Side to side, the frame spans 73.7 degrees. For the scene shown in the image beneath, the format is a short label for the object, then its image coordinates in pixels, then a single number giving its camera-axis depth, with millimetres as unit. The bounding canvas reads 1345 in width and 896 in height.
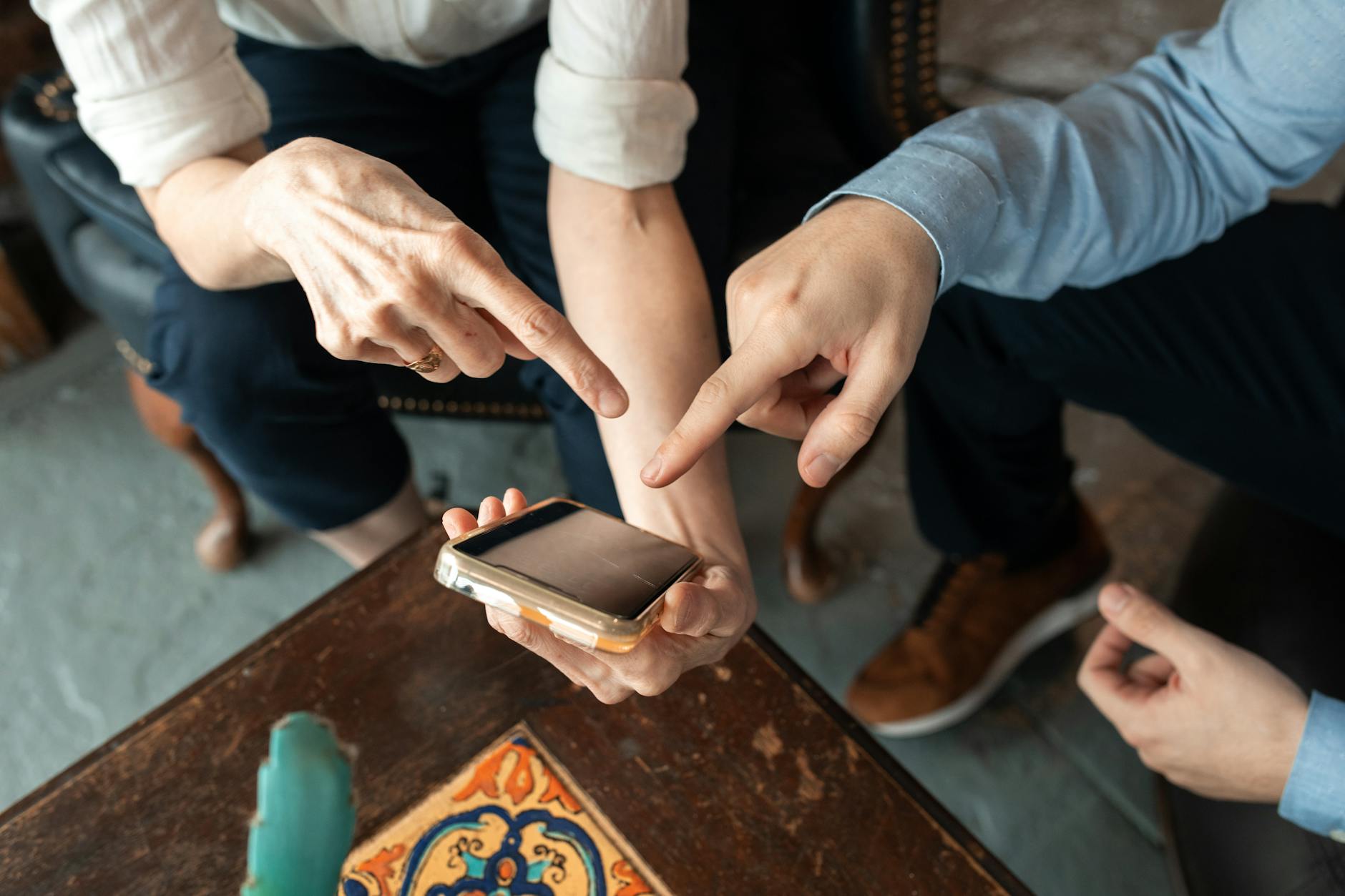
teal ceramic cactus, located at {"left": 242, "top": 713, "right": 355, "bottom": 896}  569
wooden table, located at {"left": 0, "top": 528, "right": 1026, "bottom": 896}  578
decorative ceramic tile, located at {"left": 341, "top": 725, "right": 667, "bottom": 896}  574
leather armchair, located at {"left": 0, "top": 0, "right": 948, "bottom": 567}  935
